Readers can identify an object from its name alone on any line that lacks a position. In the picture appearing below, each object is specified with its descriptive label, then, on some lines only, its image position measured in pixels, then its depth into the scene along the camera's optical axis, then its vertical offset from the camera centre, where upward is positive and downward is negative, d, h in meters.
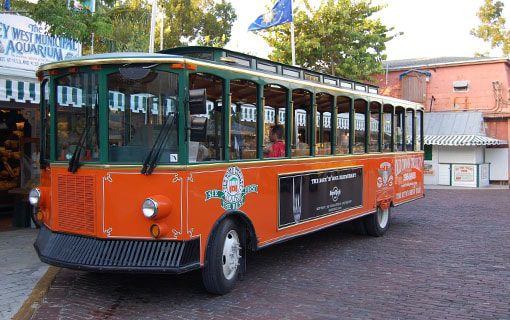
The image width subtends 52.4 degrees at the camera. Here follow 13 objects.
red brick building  25.38 +3.12
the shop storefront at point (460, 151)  24.30 -0.19
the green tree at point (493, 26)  39.59 +9.44
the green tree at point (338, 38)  21.64 +4.67
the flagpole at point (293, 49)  17.54 +3.36
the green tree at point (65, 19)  7.65 +1.94
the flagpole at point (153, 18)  13.39 +3.39
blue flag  17.30 +4.39
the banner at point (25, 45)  9.96 +2.09
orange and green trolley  5.27 -0.17
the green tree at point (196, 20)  30.70 +7.87
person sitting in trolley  6.89 +0.05
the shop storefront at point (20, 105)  8.47 +0.84
